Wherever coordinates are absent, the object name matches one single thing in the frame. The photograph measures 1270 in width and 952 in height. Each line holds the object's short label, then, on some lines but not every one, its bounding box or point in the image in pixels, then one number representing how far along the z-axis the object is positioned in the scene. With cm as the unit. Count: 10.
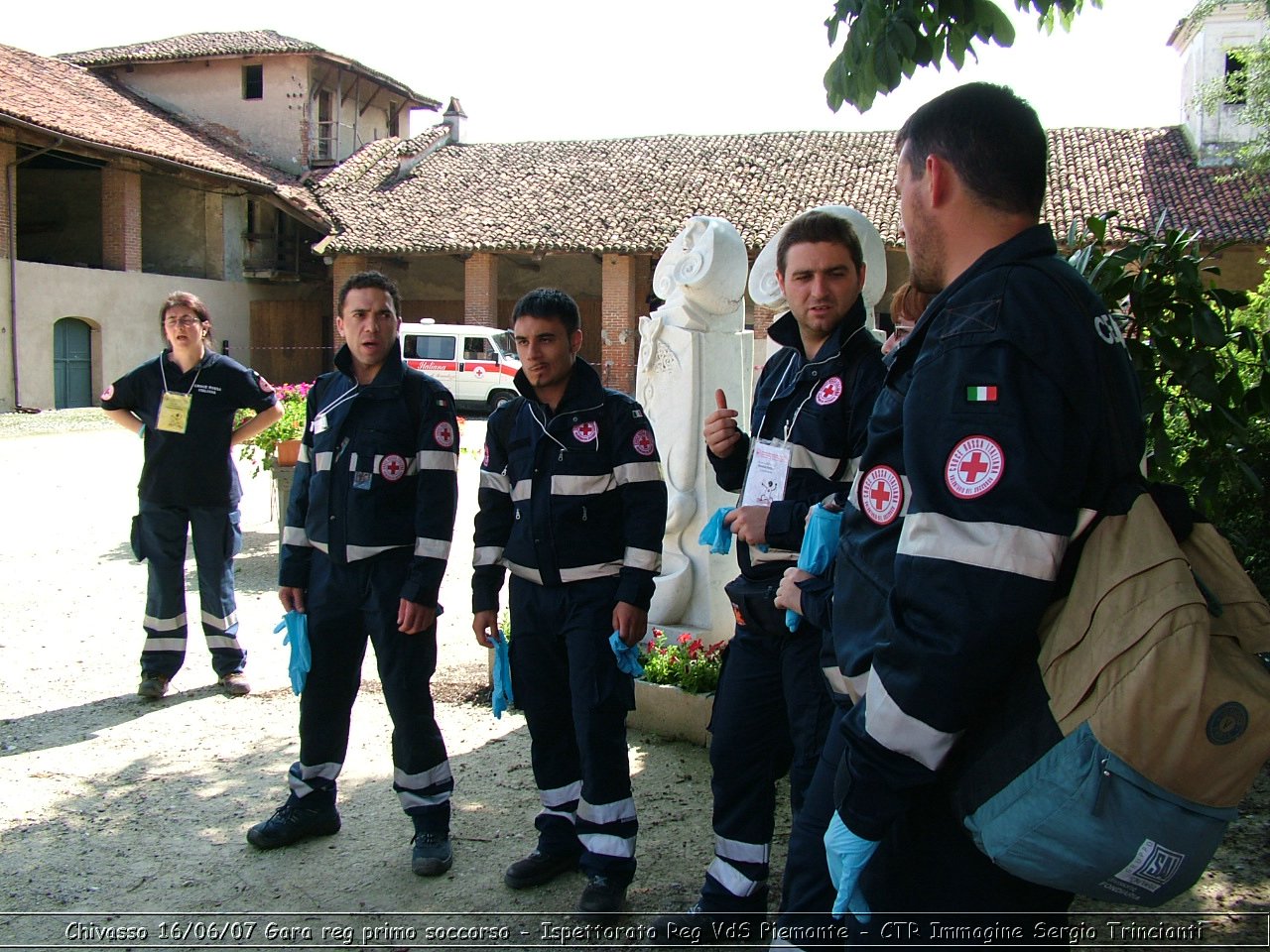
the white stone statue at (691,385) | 541
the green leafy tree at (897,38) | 407
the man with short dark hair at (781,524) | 277
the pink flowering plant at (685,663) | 491
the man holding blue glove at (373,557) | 366
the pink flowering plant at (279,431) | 884
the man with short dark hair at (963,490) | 152
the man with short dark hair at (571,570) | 338
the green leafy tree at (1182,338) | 376
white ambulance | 2578
